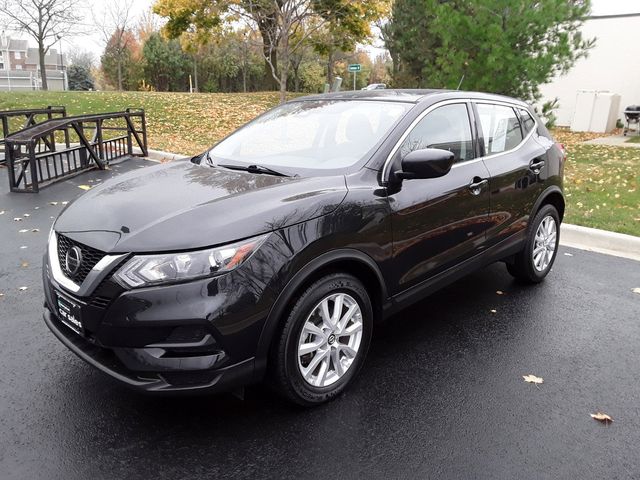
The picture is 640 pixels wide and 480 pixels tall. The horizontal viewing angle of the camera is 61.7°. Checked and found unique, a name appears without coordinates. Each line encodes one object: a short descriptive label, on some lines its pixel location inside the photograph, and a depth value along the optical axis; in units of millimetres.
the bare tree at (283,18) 17594
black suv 2420
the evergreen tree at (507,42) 11234
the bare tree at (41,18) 26562
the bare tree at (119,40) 35781
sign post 15192
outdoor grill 16516
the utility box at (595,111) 17688
